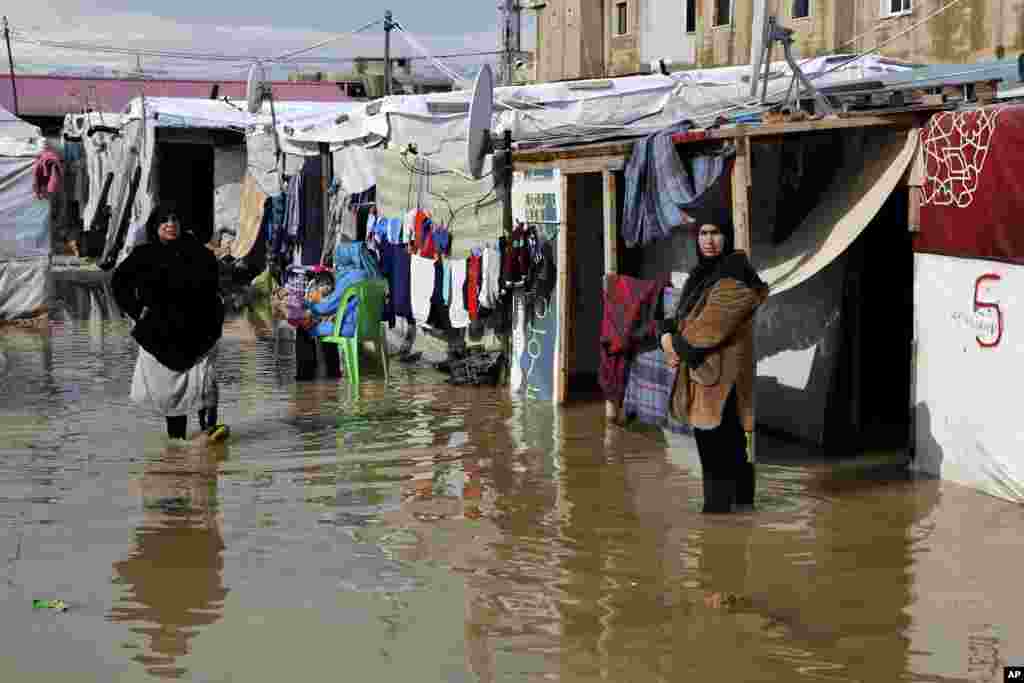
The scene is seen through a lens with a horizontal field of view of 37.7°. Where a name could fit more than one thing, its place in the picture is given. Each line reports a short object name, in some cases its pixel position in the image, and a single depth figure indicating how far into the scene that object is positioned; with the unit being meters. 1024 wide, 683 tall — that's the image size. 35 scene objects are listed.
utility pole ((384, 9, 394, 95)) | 22.50
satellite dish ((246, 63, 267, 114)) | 17.44
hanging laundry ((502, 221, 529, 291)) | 11.49
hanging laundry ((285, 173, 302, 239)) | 17.80
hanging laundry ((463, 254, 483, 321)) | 12.24
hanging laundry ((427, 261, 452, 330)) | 12.91
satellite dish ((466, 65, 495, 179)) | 11.45
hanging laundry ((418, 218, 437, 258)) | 12.97
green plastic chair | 12.41
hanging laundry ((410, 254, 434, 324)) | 12.96
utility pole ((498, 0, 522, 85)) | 32.81
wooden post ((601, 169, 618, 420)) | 10.44
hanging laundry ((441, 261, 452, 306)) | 12.74
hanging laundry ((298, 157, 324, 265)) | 17.64
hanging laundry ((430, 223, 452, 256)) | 12.84
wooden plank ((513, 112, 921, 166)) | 7.80
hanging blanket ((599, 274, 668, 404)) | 9.81
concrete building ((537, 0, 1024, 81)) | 19.22
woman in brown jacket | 7.20
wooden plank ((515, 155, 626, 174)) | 10.31
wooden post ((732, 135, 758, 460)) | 8.30
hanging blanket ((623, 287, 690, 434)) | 9.50
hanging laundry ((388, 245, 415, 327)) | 13.50
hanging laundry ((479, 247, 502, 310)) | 11.98
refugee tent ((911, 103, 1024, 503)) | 7.44
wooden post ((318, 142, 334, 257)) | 17.03
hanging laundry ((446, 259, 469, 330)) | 12.48
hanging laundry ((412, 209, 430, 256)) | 13.08
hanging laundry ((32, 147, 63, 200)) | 16.48
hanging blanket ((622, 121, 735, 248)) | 8.93
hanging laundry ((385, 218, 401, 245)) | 13.67
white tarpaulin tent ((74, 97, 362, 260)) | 20.66
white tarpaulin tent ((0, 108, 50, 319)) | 16.45
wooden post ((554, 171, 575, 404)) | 11.06
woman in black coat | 9.55
